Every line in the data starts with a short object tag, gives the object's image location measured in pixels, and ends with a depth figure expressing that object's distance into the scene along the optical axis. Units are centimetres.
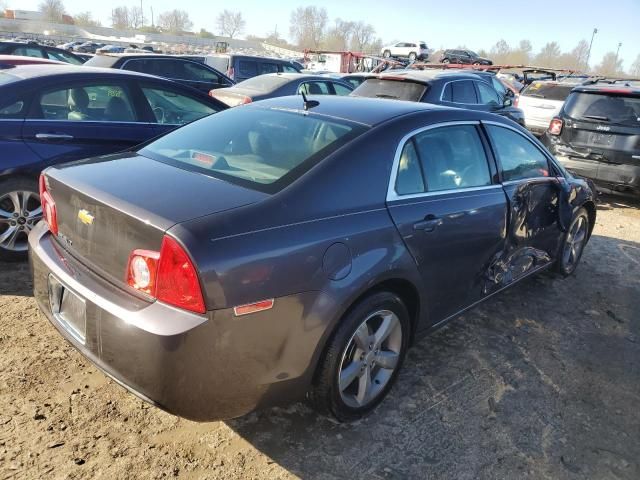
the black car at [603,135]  724
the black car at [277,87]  921
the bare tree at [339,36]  11228
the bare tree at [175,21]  13812
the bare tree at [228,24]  13925
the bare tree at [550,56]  10056
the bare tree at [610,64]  9612
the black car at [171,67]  1053
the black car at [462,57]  3625
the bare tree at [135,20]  13488
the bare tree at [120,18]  13488
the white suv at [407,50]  4511
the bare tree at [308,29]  12050
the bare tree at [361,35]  11502
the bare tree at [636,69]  9641
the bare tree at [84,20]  11974
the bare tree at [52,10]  11525
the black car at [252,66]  1562
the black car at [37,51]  1318
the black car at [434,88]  833
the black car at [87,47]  4200
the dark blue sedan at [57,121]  411
